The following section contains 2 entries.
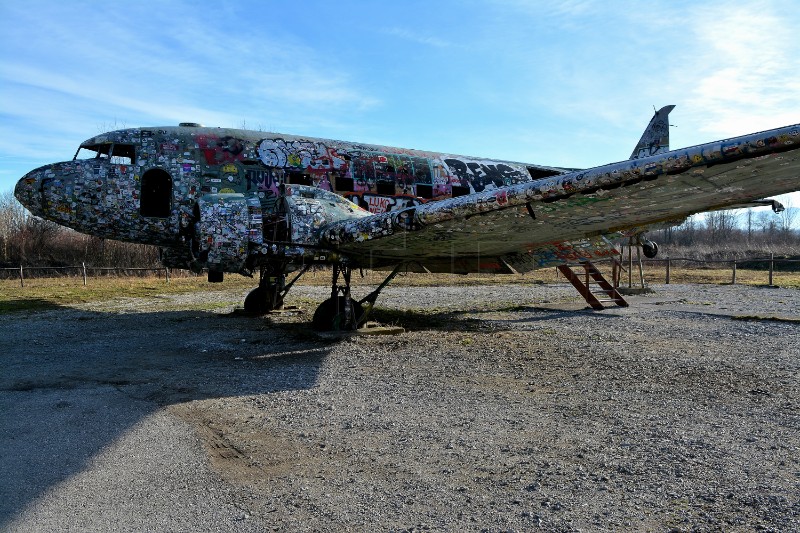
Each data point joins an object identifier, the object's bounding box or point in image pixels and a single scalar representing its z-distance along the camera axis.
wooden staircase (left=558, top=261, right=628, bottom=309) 15.75
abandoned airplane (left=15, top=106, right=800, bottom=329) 7.24
